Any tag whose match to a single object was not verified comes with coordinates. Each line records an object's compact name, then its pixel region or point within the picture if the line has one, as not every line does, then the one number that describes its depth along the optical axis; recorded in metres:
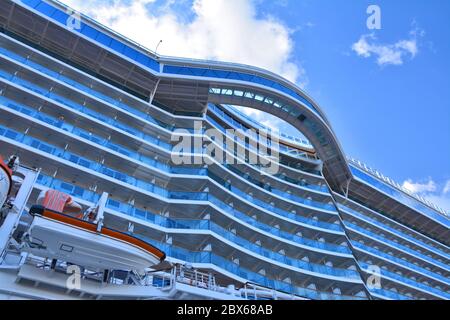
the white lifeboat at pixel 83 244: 11.11
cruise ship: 12.30
